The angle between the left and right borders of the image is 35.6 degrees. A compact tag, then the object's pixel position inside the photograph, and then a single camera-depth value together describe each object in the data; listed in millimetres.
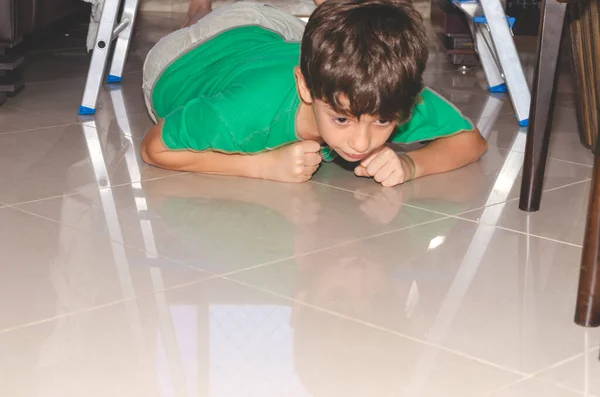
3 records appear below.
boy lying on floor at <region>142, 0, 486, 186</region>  1399
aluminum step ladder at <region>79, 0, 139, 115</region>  2098
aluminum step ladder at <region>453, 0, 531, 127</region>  2016
